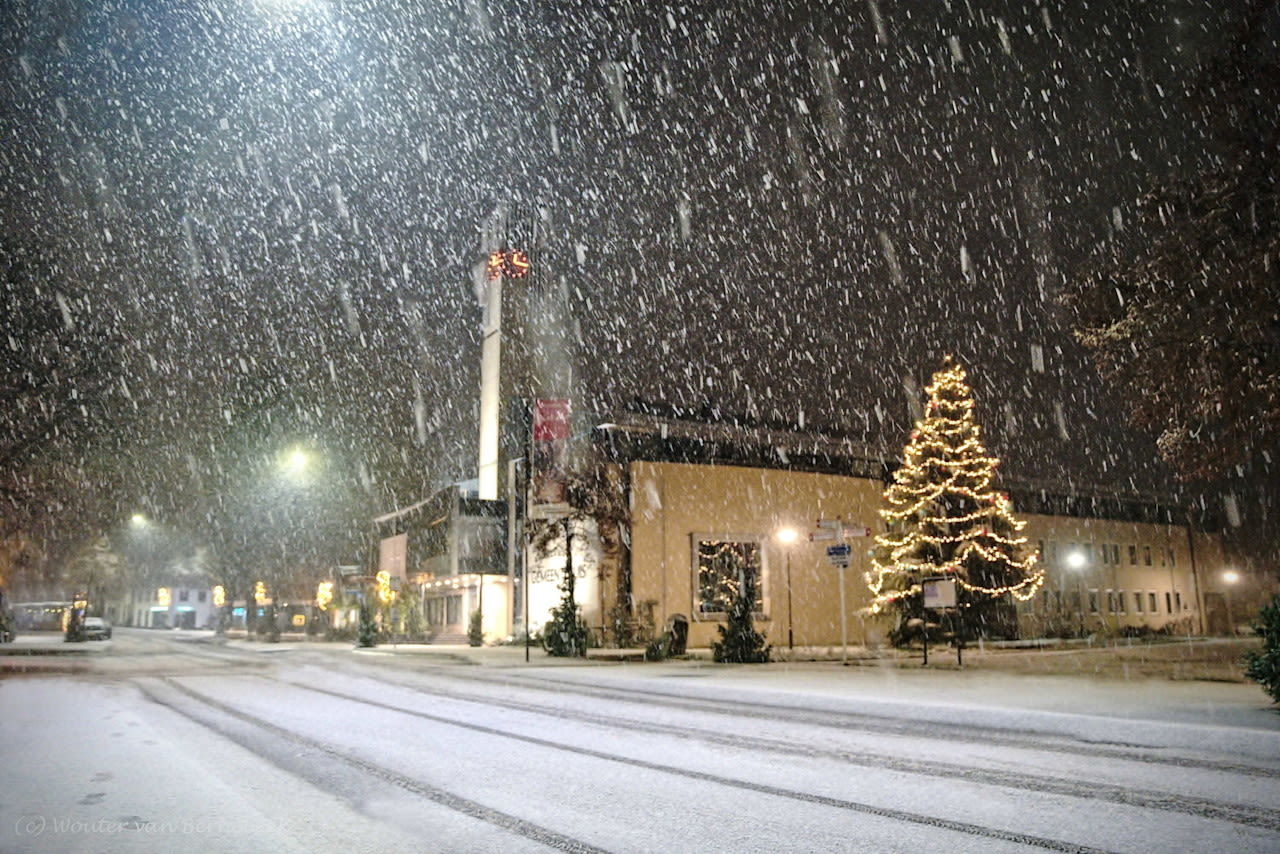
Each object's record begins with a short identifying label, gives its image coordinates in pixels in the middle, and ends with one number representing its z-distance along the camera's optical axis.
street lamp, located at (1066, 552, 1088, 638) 48.34
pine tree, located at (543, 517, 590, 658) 28.59
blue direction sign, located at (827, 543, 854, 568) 22.16
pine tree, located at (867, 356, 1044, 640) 32.28
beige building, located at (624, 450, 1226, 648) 36.28
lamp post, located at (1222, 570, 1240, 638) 58.26
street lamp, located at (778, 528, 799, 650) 31.73
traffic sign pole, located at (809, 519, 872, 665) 22.22
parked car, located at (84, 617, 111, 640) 50.00
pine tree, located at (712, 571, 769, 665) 24.45
